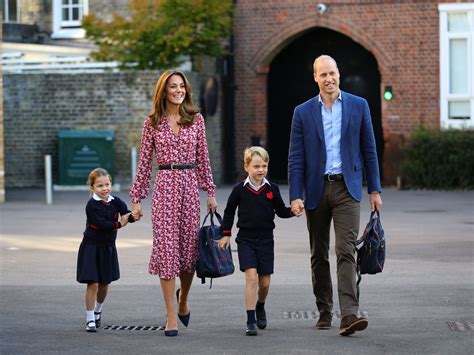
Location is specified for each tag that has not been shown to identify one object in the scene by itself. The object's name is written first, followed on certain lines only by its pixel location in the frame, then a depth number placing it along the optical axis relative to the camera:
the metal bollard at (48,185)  24.06
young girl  9.93
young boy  9.81
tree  28.34
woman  9.67
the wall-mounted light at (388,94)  29.16
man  9.55
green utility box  28.81
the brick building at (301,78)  29.00
